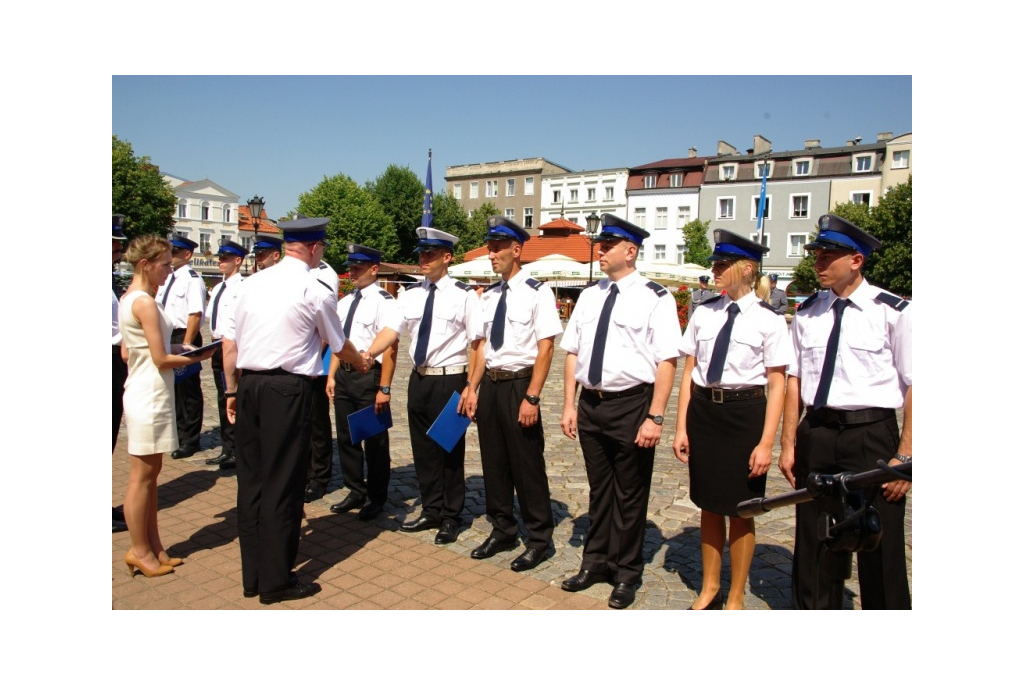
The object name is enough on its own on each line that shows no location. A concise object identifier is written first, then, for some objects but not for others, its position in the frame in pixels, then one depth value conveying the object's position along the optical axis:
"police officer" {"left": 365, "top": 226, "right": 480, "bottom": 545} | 5.45
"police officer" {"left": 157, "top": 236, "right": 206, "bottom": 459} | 7.62
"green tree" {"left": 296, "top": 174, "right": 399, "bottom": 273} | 55.28
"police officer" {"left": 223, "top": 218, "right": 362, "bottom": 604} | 4.21
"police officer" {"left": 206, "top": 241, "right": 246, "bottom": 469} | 7.19
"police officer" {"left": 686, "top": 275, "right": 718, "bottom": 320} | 17.99
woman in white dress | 4.52
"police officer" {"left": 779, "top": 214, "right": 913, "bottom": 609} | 3.51
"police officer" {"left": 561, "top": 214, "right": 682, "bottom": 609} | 4.27
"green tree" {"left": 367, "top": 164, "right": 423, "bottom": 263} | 60.12
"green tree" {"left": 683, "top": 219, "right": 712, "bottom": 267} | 48.77
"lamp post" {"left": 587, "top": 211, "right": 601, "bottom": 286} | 25.28
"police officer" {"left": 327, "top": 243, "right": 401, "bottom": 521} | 5.93
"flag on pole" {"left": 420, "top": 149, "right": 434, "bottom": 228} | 17.22
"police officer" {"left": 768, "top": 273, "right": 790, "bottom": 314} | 11.66
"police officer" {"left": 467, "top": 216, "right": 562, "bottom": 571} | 4.93
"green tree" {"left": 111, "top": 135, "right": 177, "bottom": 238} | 42.22
